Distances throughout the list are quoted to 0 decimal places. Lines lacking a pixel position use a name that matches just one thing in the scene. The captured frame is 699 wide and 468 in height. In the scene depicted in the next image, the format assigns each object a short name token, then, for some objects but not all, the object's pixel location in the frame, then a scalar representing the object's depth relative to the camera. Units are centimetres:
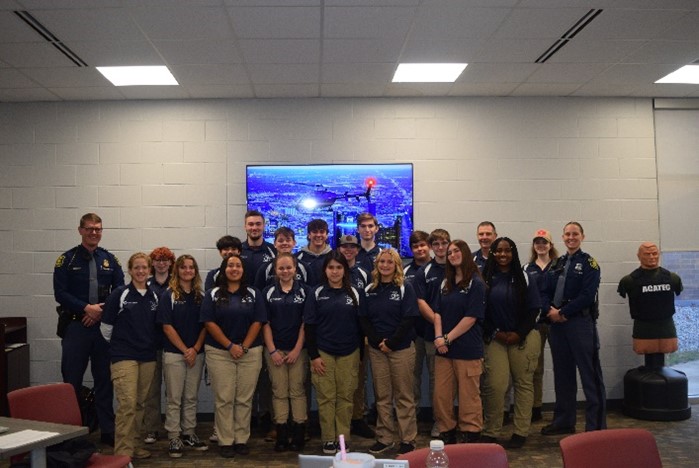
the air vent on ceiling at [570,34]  424
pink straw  172
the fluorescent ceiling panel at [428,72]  531
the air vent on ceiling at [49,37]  407
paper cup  166
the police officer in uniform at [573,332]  492
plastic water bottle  200
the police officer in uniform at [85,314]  501
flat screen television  601
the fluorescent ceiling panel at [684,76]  558
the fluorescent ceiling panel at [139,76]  523
